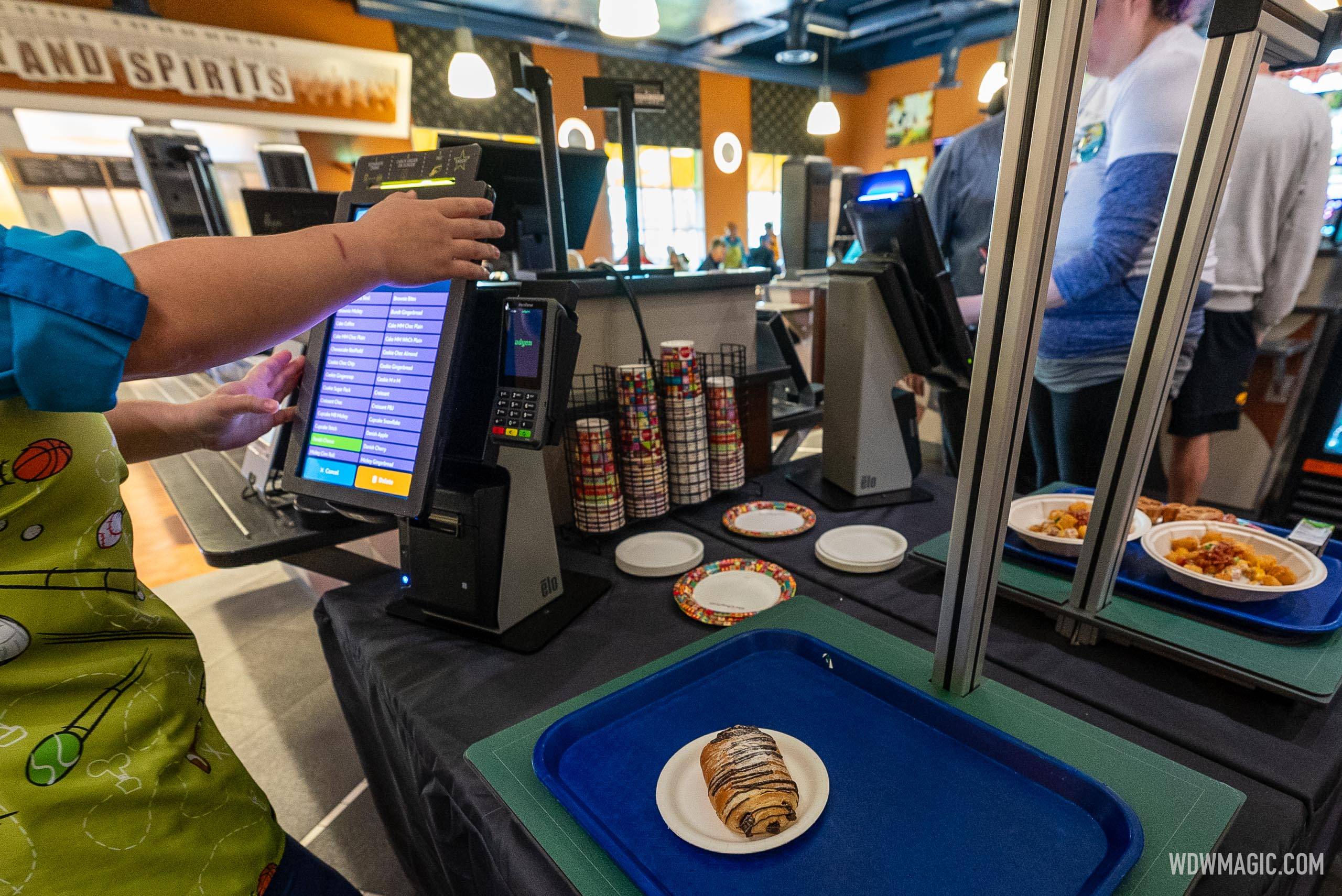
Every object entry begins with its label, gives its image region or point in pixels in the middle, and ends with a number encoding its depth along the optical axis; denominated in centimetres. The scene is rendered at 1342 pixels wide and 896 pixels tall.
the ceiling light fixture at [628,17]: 359
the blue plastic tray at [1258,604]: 72
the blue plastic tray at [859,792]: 49
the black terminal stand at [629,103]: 131
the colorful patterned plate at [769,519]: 115
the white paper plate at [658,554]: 103
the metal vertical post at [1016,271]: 46
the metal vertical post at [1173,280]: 63
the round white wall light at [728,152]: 869
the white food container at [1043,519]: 89
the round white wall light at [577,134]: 737
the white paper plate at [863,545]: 101
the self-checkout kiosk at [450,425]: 77
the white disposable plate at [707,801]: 51
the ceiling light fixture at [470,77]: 491
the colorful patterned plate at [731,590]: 89
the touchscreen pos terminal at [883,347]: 120
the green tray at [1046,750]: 50
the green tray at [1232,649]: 65
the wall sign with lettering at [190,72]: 452
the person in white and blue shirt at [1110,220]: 131
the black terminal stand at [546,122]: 128
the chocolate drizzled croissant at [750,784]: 51
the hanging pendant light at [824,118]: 685
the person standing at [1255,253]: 166
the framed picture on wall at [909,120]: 888
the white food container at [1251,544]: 75
